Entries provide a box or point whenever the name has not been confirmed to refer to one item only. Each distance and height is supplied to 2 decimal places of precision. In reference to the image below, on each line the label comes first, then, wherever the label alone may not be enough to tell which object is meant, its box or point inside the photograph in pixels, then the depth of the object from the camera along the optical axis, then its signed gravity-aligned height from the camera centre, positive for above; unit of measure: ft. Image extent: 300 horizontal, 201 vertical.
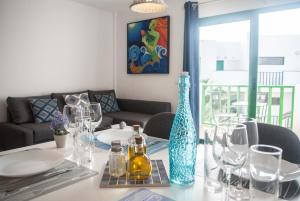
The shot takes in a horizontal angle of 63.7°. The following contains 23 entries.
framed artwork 13.07 +1.85
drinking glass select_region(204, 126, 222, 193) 2.69 -1.04
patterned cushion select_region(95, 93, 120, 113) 13.25 -1.31
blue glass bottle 2.83 -0.77
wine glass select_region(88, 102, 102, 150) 3.88 -0.57
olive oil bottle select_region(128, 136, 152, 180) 2.85 -1.04
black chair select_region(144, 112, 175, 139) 5.38 -1.06
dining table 2.49 -1.23
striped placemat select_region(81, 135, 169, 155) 3.88 -1.17
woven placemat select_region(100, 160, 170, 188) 2.76 -1.20
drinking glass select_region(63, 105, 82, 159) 3.74 -0.58
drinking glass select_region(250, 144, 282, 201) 2.15 -0.89
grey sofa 9.24 -1.91
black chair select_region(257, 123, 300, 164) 3.79 -0.99
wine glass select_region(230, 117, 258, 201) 2.56 -1.14
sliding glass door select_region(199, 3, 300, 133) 10.73 +0.90
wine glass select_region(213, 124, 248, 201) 2.46 -0.69
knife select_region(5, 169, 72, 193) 2.61 -1.20
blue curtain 11.83 +1.42
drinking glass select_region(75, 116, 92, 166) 3.58 -0.99
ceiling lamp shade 5.90 +1.87
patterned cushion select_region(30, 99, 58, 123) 10.39 -1.36
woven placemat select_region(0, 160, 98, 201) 2.52 -1.20
